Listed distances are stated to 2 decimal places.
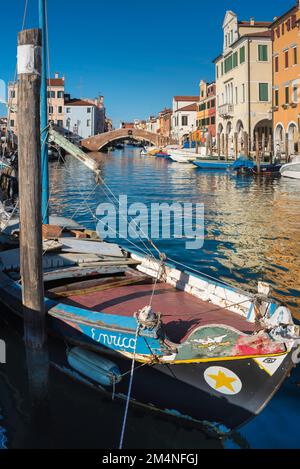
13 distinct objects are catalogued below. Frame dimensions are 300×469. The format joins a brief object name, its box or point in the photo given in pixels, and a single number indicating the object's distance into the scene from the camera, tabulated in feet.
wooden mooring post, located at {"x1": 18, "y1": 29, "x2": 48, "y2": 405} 15.99
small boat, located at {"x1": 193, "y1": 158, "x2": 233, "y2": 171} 120.78
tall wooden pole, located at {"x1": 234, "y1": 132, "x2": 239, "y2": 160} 123.13
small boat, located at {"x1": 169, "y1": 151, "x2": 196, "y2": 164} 149.18
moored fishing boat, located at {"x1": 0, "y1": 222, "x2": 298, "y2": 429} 15.29
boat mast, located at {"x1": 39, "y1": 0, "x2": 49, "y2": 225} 28.30
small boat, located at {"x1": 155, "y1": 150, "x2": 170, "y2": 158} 196.42
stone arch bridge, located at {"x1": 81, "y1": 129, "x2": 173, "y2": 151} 240.94
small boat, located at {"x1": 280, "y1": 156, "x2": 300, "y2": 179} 90.84
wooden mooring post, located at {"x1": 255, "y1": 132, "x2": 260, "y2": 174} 98.13
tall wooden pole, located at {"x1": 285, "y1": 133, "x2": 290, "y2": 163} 102.83
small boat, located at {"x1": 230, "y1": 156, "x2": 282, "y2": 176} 104.58
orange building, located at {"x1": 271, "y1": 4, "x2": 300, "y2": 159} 103.91
